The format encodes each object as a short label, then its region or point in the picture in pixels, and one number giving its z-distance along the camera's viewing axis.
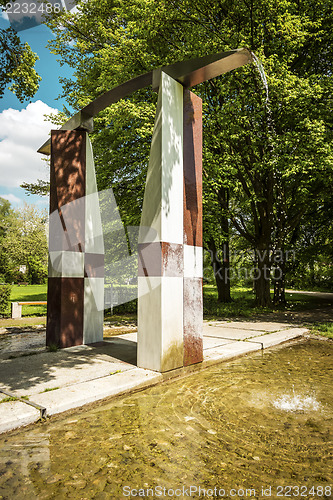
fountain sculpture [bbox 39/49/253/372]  4.97
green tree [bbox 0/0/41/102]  7.50
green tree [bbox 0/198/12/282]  32.20
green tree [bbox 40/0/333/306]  10.47
